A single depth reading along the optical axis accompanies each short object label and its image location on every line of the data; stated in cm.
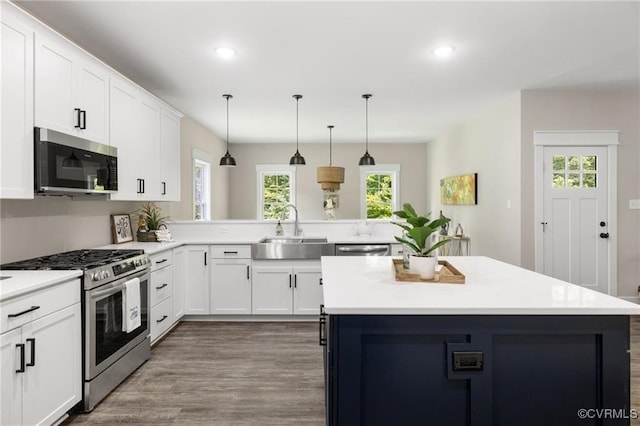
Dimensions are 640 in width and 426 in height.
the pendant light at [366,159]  475
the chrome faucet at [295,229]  475
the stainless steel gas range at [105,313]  231
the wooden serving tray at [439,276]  191
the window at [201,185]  619
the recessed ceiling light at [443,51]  322
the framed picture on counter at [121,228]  378
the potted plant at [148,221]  402
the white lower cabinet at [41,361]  179
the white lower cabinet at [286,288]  412
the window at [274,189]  841
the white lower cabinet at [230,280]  414
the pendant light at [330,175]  507
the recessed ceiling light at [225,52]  323
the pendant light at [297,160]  502
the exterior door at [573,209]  461
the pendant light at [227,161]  479
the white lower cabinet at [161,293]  335
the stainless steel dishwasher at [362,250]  414
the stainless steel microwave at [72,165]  225
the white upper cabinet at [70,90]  230
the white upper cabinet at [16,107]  202
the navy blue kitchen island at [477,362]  147
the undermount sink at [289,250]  409
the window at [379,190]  852
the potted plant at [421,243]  189
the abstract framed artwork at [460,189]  586
